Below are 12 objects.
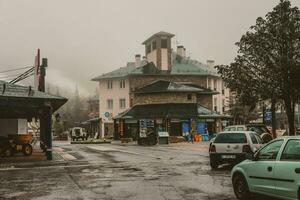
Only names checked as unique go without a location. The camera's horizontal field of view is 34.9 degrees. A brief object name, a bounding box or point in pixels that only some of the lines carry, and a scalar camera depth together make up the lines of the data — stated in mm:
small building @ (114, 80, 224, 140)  58406
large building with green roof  71375
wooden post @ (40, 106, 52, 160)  24406
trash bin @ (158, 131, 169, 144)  47656
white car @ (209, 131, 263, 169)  17938
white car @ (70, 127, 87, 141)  68125
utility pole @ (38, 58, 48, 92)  37281
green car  8594
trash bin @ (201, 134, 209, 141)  57062
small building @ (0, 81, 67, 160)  22297
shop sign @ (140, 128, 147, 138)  47000
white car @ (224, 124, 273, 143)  25656
